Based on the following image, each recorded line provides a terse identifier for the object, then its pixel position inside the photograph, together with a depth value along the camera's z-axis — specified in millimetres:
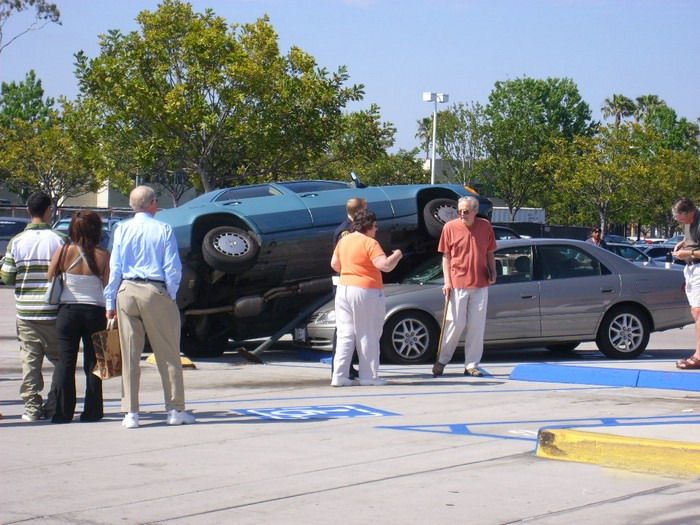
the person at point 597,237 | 30766
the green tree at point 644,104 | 93188
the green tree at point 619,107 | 94750
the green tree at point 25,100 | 87494
